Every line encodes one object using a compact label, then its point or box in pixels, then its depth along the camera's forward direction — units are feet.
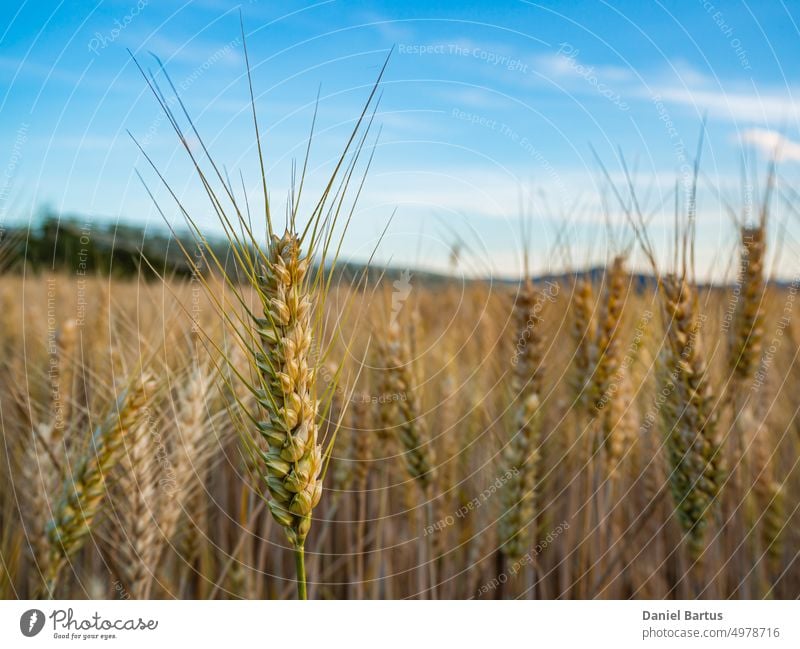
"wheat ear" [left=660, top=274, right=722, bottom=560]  0.92
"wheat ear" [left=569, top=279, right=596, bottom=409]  1.09
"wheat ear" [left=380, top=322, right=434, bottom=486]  1.07
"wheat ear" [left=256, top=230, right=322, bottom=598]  0.63
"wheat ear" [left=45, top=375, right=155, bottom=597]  0.84
